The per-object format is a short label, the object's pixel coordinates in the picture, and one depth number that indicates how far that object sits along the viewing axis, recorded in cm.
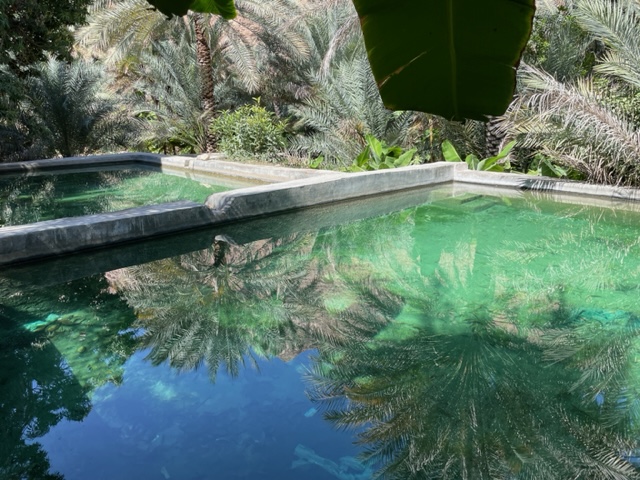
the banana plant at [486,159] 1037
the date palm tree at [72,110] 1513
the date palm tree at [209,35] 1423
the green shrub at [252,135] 1257
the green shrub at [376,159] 1075
